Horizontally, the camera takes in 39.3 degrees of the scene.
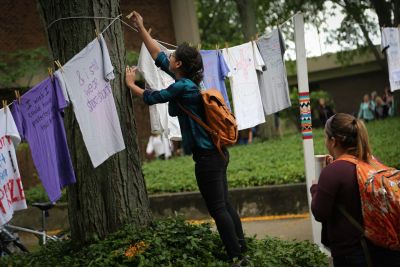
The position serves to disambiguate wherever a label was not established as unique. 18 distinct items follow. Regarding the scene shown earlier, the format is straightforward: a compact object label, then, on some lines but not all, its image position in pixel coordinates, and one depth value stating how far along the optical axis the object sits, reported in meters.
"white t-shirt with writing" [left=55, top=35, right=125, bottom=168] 4.83
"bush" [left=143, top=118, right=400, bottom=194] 9.82
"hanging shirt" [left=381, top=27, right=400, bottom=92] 8.66
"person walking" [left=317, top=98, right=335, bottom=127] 22.66
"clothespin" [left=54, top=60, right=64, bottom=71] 4.80
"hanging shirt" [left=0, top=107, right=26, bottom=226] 4.77
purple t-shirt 4.81
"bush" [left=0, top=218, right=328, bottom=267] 4.68
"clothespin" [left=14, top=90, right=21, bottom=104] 4.89
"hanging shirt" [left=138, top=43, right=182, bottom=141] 5.99
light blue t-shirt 6.29
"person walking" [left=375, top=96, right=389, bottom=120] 23.60
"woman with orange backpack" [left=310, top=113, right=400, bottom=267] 3.12
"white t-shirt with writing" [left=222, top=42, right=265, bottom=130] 6.45
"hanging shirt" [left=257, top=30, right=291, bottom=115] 6.50
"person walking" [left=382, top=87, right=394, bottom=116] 23.28
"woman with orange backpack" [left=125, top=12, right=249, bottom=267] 4.42
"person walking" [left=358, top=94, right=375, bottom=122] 23.26
